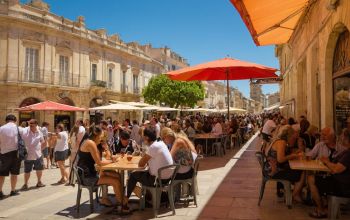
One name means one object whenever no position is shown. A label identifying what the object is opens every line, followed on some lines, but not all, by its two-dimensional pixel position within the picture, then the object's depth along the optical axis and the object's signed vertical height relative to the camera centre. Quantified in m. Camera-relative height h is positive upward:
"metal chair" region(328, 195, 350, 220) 4.46 -1.10
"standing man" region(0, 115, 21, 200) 6.61 -0.59
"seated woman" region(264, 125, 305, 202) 5.37 -0.64
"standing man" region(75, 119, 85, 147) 8.11 -0.19
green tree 33.62 +3.06
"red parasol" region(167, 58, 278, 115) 9.75 +1.58
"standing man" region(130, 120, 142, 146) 11.02 -0.35
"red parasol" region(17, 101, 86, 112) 12.76 +0.60
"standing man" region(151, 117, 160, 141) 10.51 -0.06
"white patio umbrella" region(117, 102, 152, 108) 17.84 +0.92
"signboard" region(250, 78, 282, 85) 26.91 +3.28
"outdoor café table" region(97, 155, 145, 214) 5.09 -0.67
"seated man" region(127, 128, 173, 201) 5.04 -0.57
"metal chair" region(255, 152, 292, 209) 5.27 -0.96
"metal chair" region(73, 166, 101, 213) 5.27 -0.96
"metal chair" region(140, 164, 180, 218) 5.02 -0.98
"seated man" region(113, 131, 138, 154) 6.37 -0.49
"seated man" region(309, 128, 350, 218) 4.40 -0.84
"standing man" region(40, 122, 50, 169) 10.46 -0.37
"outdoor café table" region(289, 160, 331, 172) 4.81 -0.64
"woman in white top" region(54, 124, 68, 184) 8.04 -0.64
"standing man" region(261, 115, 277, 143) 11.84 -0.29
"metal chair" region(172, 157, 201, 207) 5.36 -0.96
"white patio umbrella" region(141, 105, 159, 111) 17.59 +0.78
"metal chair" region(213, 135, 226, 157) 11.68 -0.88
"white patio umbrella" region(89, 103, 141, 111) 15.25 +0.70
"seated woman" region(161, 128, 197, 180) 5.45 -0.55
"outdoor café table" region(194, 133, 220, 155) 11.29 -0.48
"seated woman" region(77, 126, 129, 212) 5.31 -0.66
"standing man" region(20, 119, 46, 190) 7.21 -0.60
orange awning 6.10 +2.35
